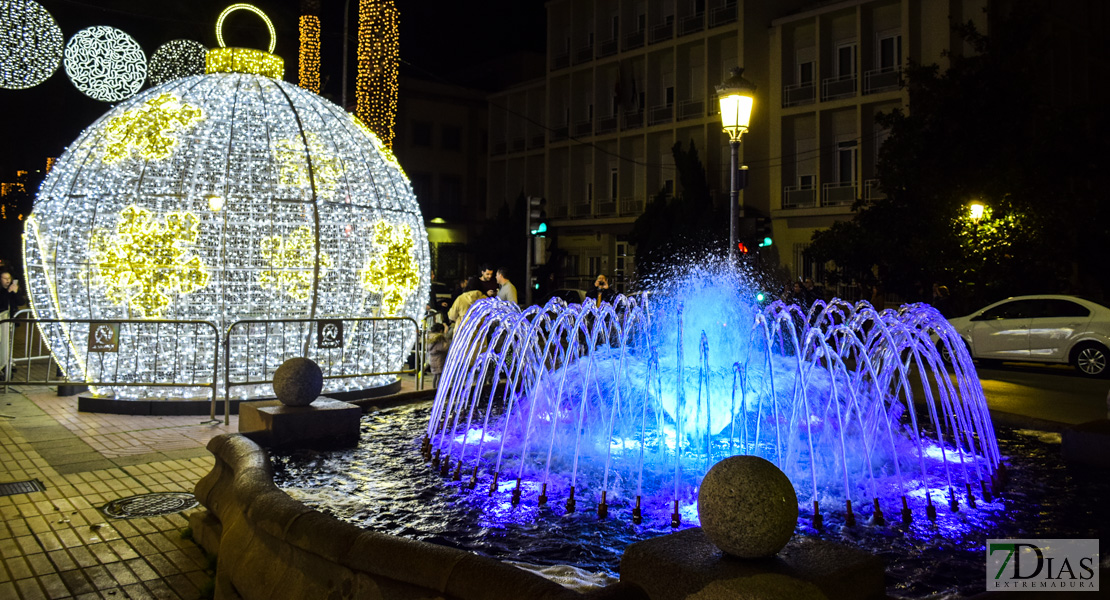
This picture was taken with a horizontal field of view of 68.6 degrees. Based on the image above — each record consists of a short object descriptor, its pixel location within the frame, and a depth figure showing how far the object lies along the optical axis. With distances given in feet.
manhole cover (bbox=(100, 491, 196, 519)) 20.24
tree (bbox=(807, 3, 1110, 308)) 62.90
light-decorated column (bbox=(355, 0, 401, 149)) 58.03
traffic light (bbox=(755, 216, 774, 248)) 61.46
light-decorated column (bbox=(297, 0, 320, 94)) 58.49
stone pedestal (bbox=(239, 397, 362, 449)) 24.30
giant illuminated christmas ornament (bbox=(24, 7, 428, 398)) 32.04
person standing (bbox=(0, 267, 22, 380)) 45.51
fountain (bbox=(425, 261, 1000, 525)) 21.84
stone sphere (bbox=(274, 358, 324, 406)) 25.03
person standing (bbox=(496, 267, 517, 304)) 42.71
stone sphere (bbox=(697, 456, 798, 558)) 11.10
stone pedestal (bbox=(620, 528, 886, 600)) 10.06
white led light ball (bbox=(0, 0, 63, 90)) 46.57
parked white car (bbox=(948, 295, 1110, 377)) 54.08
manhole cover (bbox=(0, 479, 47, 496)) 21.99
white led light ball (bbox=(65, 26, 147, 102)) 52.34
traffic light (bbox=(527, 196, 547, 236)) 55.57
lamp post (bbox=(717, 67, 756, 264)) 42.63
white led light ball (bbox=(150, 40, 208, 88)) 59.36
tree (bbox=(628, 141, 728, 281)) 99.55
